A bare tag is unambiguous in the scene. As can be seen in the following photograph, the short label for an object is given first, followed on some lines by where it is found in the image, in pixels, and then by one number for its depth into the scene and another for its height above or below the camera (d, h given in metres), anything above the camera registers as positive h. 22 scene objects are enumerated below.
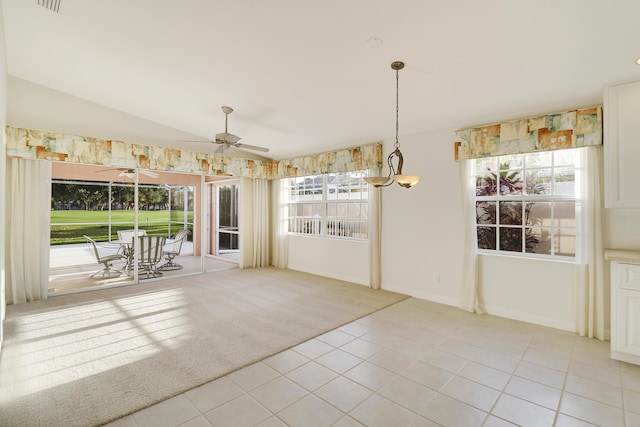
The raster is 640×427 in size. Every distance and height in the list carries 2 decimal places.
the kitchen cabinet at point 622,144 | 2.63 +0.64
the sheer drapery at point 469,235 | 3.88 -0.26
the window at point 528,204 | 3.43 +0.15
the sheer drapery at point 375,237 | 4.93 -0.36
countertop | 2.51 -0.35
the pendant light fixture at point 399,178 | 2.42 +0.31
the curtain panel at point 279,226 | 6.65 -0.24
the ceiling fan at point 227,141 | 3.92 +1.00
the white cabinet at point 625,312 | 2.55 -0.84
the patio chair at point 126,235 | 5.94 -0.39
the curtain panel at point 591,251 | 3.05 -0.37
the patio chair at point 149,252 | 5.48 -0.69
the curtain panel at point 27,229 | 4.09 -0.19
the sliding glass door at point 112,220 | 5.72 -0.12
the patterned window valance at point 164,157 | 4.16 +1.01
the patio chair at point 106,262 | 5.53 -0.87
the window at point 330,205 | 5.45 +0.21
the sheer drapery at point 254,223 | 6.57 -0.17
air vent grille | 2.53 +1.83
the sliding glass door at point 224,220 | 7.59 -0.12
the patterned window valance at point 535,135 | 3.08 +0.93
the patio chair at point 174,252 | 6.50 -0.81
